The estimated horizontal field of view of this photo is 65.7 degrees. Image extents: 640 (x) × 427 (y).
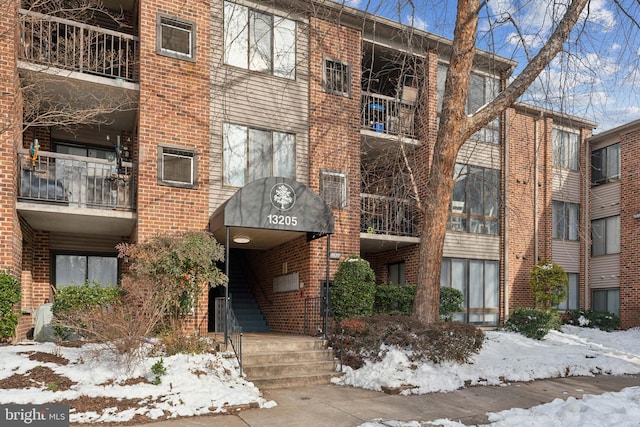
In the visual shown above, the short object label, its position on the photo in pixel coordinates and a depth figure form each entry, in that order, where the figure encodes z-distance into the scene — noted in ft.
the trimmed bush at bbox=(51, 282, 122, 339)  31.42
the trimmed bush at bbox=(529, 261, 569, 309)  54.29
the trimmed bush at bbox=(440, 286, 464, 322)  47.03
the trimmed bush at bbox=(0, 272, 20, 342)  29.78
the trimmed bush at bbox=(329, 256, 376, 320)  38.34
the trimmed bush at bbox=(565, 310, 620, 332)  58.34
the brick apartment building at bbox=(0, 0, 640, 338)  34.83
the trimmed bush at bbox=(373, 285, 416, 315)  43.88
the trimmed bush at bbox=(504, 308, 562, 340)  46.39
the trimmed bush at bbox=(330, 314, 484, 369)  30.71
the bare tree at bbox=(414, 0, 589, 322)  33.12
